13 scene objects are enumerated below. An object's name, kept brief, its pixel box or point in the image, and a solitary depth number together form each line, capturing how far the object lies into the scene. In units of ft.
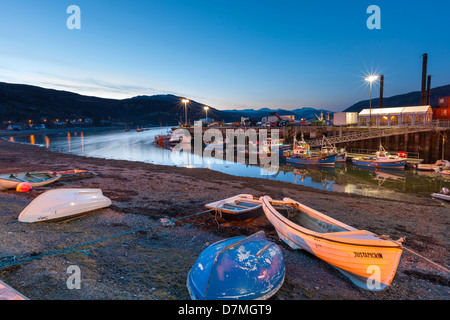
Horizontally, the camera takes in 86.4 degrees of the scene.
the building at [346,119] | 173.17
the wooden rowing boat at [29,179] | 43.96
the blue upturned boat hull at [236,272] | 14.87
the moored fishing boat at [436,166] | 92.21
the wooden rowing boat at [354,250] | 18.22
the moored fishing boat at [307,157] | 112.16
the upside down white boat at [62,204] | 28.48
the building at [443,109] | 186.56
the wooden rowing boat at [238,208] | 32.07
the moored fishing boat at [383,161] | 100.89
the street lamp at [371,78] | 128.16
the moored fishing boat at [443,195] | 56.65
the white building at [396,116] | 141.49
